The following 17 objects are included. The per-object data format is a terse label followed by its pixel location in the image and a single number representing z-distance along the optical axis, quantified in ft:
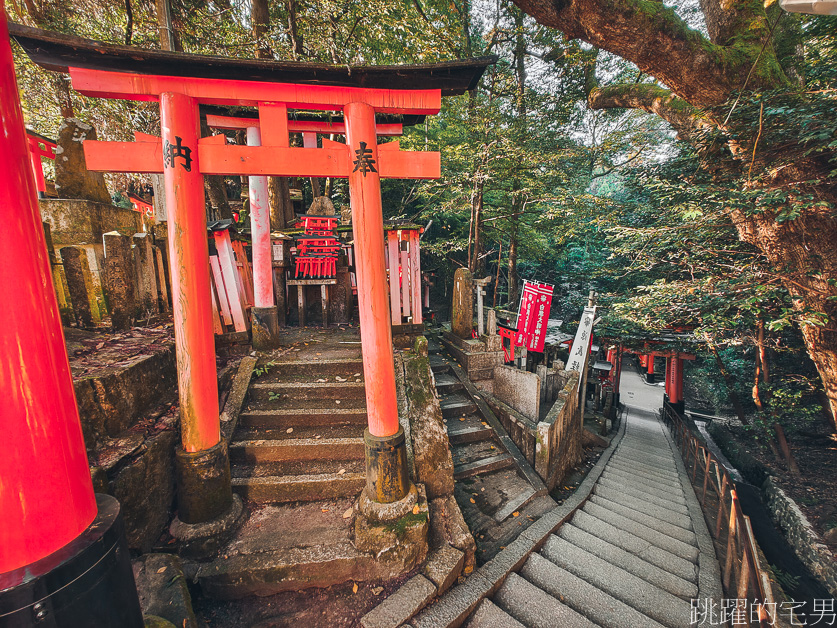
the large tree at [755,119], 16.30
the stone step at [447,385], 23.24
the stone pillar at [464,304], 27.37
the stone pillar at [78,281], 13.47
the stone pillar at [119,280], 14.34
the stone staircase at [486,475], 15.84
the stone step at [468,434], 20.18
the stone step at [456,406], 21.75
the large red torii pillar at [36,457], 4.91
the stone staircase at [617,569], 10.96
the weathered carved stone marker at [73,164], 16.88
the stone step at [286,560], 10.36
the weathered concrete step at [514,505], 16.38
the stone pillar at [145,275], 16.55
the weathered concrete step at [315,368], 17.61
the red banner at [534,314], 27.71
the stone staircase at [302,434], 13.10
